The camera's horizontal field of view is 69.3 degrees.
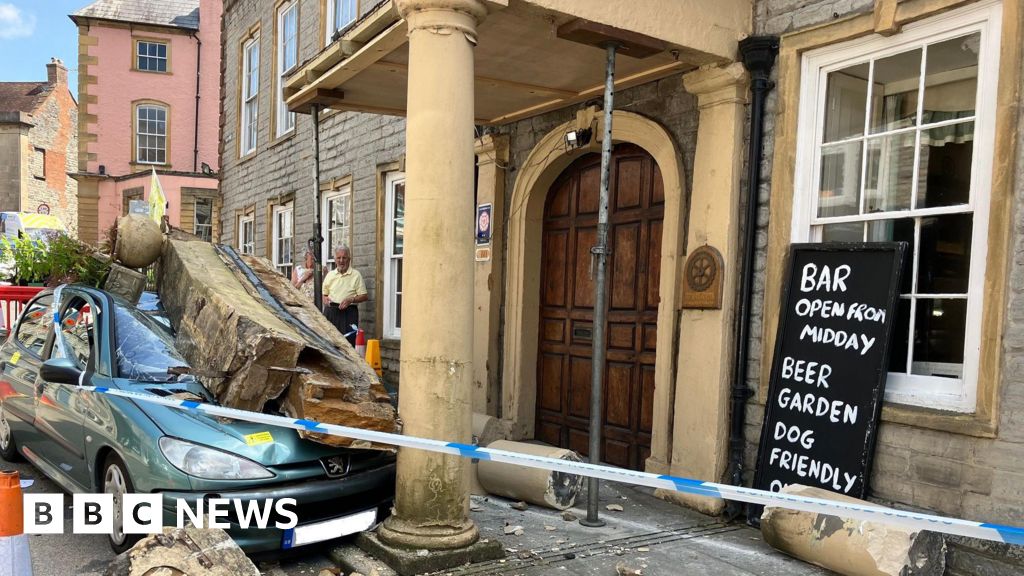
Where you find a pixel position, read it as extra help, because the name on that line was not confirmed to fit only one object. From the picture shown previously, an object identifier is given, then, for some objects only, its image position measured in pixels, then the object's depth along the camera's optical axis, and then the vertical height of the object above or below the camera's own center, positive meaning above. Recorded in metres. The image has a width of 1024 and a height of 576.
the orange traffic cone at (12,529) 2.65 -1.05
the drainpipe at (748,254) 5.23 +0.08
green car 3.83 -1.12
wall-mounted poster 7.86 +0.32
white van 29.32 +0.57
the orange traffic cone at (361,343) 9.38 -1.18
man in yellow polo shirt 9.56 -0.57
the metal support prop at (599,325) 4.92 -0.44
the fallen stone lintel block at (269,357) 4.34 -0.69
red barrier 9.42 -0.78
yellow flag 12.54 +0.69
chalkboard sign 4.54 -0.63
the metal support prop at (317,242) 7.70 +0.07
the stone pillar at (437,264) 4.30 -0.06
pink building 24.31 +5.03
